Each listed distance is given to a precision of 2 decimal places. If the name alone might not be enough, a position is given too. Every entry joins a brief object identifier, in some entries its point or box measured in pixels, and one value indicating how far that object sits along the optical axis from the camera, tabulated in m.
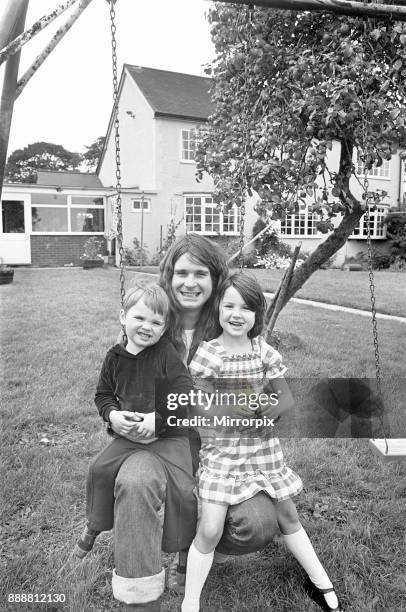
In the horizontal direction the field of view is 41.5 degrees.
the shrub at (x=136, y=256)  16.14
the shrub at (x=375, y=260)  17.94
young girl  2.11
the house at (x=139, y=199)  17.42
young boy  2.12
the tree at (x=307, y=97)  3.75
